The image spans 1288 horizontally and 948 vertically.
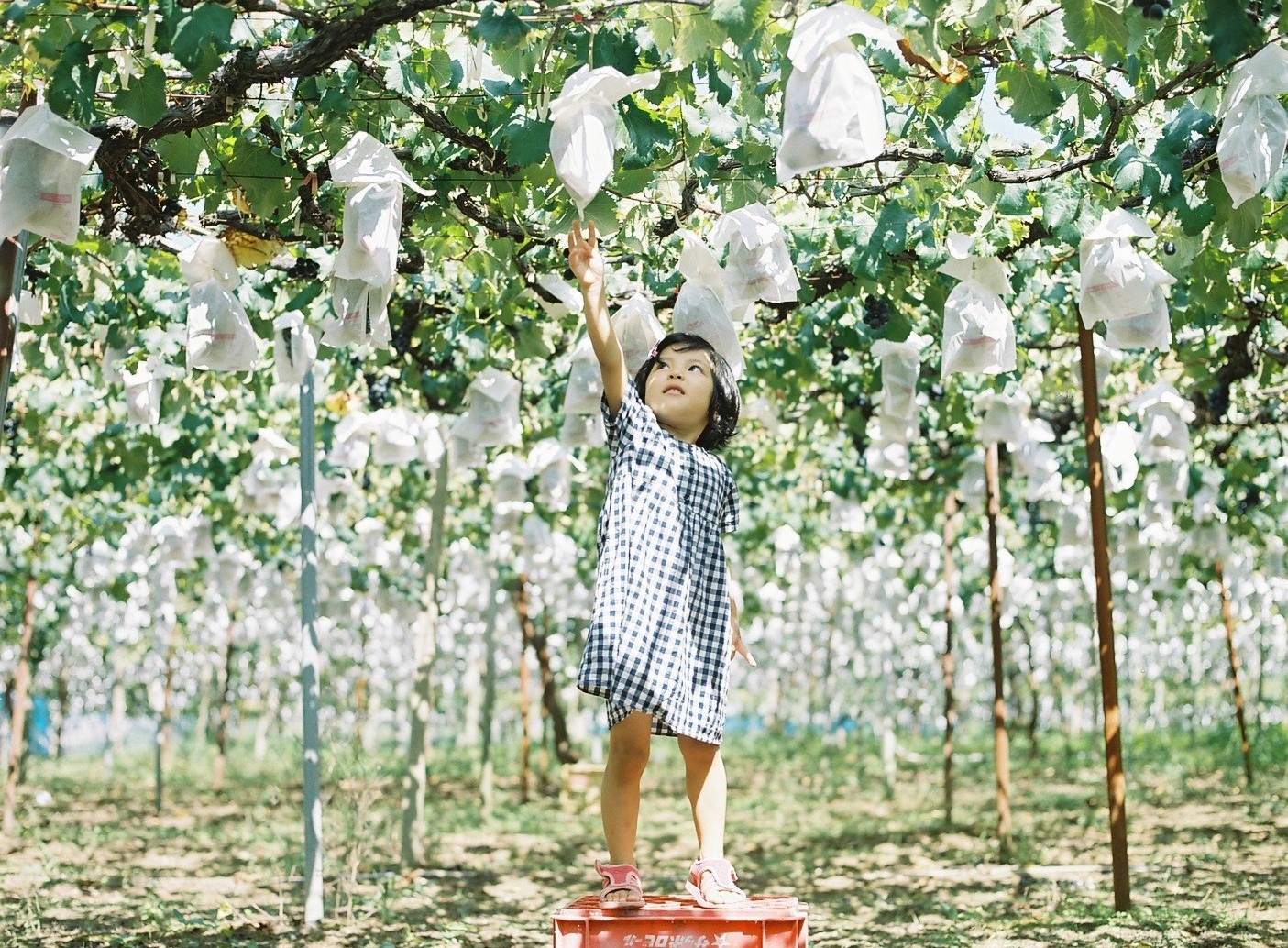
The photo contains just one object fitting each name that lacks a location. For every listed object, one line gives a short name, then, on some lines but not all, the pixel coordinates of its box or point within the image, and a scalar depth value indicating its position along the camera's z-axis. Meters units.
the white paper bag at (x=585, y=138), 2.64
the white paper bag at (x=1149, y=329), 3.71
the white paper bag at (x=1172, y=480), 6.39
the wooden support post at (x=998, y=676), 6.79
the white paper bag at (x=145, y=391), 5.07
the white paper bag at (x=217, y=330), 3.70
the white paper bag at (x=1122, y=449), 5.70
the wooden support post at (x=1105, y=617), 4.73
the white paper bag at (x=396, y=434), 5.62
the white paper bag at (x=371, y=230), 3.05
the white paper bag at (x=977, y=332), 3.75
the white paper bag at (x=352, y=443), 5.89
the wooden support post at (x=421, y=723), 7.46
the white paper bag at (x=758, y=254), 3.38
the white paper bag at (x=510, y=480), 6.57
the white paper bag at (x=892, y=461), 6.84
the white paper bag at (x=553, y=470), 5.98
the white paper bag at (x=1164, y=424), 5.28
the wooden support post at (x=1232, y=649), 9.23
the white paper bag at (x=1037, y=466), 6.87
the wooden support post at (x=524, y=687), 11.32
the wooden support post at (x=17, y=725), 9.66
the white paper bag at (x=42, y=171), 2.84
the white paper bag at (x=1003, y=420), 6.14
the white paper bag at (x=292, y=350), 4.96
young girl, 2.81
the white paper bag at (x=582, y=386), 4.57
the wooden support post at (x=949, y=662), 8.52
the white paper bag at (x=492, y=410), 5.17
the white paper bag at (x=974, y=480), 7.89
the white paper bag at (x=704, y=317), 3.61
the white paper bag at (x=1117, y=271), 3.33
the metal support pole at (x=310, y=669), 5.57
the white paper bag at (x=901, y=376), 4.88
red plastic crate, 2.59
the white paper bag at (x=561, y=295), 4.38
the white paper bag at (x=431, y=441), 5.77
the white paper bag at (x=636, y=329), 3.87
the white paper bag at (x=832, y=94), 2.35
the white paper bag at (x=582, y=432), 5.23
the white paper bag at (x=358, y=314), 3.39
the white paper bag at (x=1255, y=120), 2.66
